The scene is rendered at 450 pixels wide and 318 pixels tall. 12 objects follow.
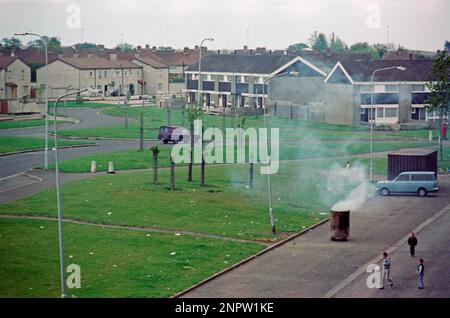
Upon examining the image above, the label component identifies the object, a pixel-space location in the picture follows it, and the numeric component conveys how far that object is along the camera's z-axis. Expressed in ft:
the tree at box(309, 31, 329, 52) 602.85
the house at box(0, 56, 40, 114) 344.69
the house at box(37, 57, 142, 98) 403.95
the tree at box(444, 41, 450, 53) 332.27
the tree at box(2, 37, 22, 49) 490.90
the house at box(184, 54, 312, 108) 365.55
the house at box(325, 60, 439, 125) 320.91
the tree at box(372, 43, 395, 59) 456.49
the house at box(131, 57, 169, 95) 466.70
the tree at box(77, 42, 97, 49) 635.01
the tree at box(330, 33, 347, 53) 620.90
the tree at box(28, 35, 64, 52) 522.47
